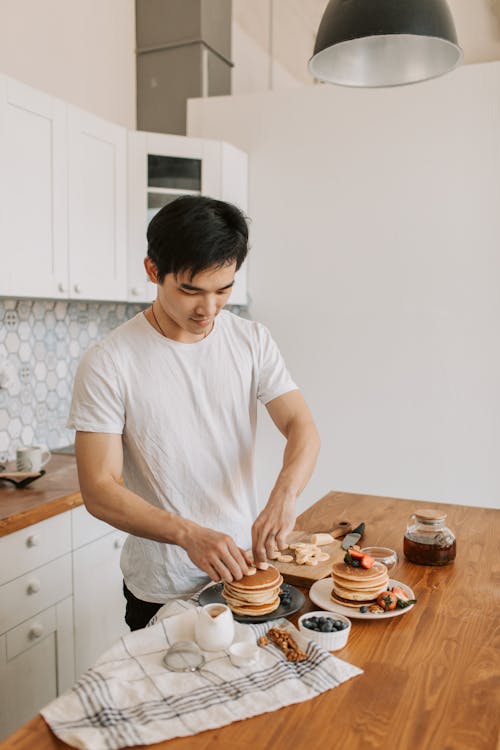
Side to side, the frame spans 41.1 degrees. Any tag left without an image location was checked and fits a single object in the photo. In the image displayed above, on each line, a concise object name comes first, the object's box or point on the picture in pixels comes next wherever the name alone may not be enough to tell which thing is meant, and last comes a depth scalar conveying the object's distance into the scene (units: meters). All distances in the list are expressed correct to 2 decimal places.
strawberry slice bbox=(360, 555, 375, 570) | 1.35
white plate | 1.28
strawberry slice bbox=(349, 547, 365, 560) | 1.36
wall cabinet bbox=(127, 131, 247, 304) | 2.98
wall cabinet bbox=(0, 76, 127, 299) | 2.31
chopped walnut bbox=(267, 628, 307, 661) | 1.12
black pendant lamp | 1.58
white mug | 2.45
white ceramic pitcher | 1.13
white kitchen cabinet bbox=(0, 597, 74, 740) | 2.05
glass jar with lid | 1.57
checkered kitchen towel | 0.94
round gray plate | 1.25
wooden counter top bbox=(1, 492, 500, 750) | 0.92
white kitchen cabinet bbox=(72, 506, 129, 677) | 2.36
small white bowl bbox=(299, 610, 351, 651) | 1.16
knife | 1.66
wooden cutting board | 1.46
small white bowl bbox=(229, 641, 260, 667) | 1.09
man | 1.41
